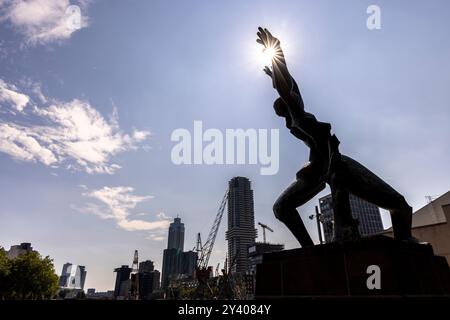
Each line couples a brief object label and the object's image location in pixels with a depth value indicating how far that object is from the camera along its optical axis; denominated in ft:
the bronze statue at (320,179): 20.77
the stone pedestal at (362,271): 16.19
